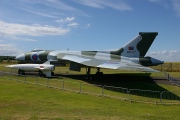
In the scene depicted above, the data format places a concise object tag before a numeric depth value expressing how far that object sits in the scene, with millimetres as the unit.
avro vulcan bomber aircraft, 28578
